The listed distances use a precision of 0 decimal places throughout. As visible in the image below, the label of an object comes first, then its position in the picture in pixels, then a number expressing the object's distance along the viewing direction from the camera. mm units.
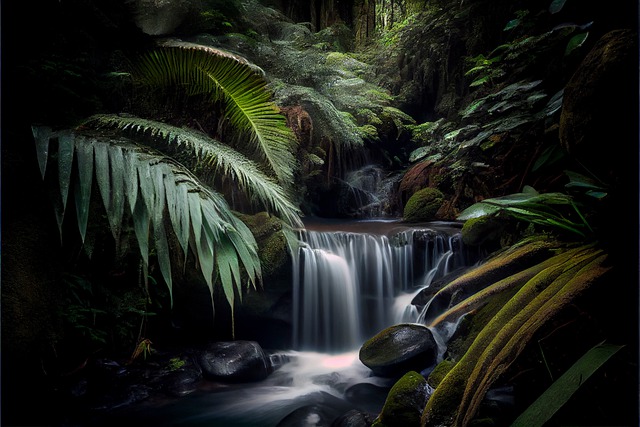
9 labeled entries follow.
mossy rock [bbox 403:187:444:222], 5703
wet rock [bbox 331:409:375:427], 2248
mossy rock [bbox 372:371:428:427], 1859
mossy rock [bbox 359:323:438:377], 2768
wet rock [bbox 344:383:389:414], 2811
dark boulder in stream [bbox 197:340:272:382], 3064
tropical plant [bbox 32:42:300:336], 1756
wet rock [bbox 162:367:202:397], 2826
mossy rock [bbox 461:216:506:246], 3891
